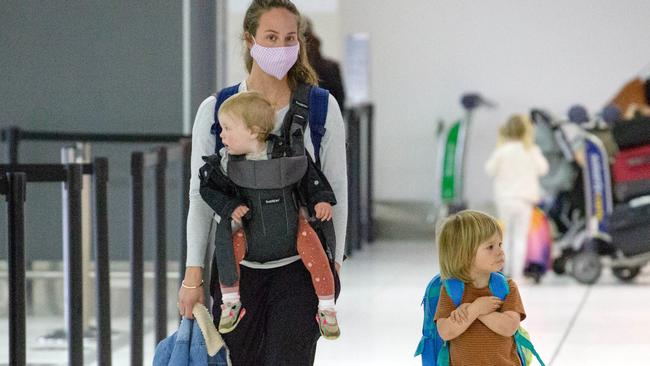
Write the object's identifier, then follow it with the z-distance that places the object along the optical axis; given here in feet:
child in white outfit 79.41
